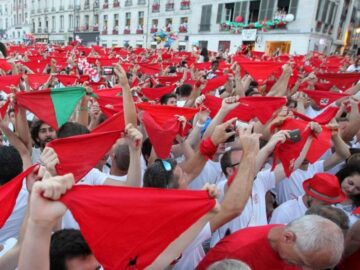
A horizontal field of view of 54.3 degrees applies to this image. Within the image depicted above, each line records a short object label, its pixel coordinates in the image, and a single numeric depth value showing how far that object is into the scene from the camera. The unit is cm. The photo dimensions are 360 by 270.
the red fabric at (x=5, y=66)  756
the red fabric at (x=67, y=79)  711
